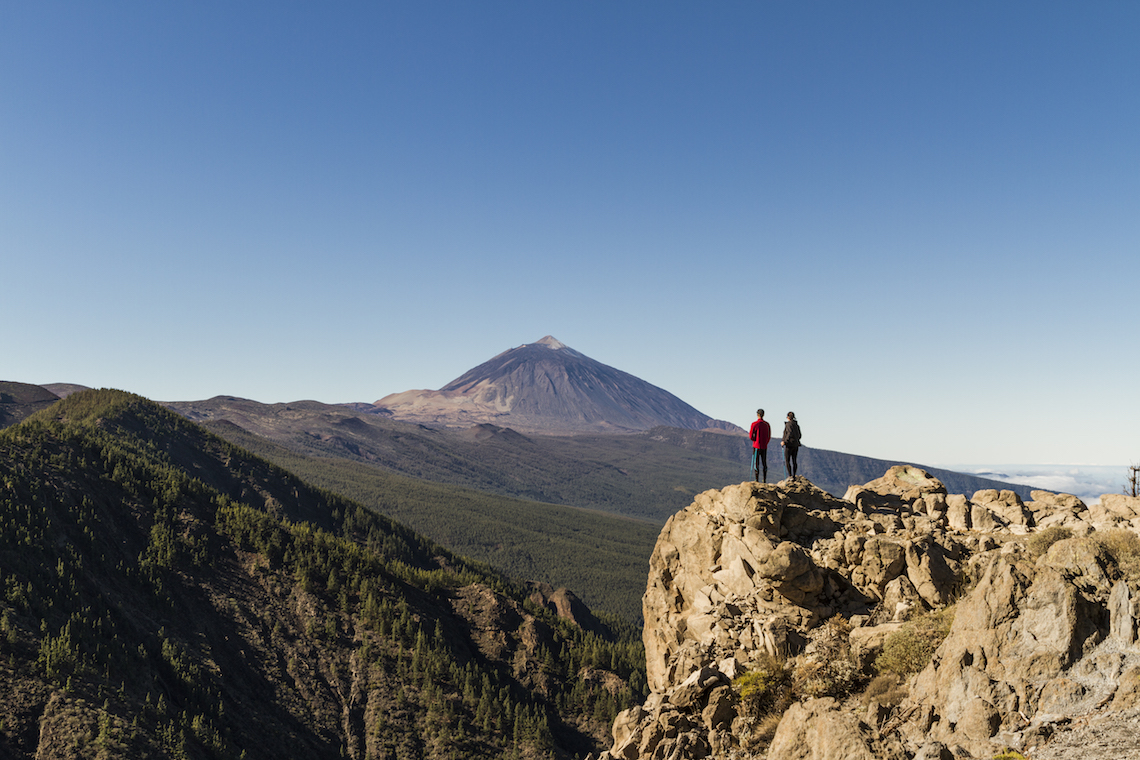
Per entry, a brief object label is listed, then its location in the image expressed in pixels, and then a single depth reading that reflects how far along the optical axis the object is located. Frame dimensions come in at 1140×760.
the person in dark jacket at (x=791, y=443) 25.08
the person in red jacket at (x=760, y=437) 24.84
